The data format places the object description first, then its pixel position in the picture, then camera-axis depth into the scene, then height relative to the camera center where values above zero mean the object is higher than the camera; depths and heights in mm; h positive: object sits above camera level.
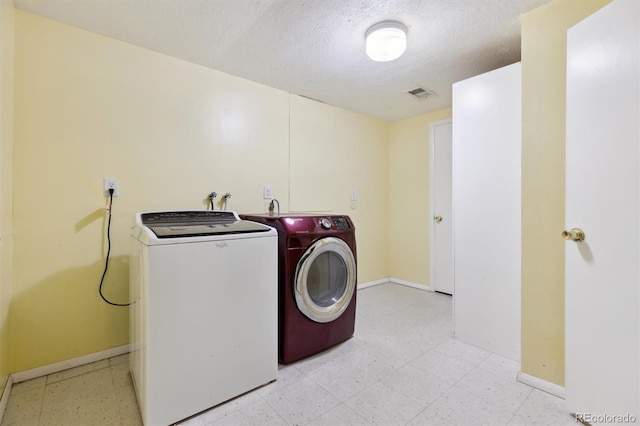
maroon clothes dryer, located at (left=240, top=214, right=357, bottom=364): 1752 -460
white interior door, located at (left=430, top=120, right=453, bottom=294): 3146 +34
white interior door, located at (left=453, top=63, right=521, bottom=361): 1833 +12
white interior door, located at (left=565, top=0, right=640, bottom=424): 1099 -11
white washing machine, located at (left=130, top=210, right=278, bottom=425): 1239 -483
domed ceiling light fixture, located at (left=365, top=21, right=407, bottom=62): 1673 +1004
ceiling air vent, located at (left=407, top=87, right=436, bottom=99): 2671 +1117
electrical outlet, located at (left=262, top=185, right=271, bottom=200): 2600 +177
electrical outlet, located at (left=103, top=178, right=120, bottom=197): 1850 +169
